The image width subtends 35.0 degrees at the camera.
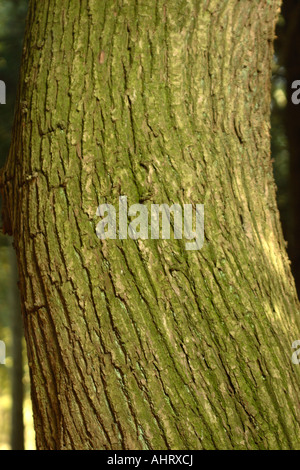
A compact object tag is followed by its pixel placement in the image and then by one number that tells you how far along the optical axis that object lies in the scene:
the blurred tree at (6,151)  5.80
